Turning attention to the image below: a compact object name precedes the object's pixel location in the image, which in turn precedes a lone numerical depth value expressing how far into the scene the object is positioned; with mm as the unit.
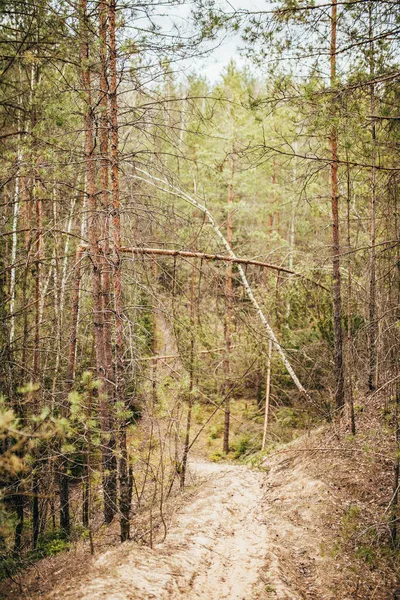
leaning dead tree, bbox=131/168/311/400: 5355
